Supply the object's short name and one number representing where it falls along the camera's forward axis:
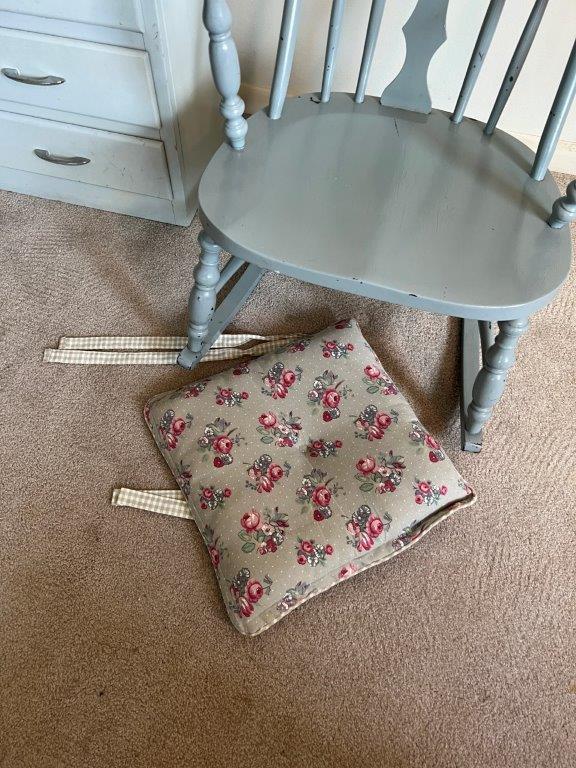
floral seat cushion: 0.88
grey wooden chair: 0.77
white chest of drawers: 0.92
